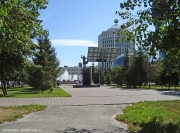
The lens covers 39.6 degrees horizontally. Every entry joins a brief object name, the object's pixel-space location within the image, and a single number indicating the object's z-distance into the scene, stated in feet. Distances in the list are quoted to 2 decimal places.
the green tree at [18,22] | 24.91
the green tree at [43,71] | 117.70
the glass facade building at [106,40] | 331.59
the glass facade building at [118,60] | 371.15
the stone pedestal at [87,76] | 181.73
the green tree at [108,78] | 247.91
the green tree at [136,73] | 156.35
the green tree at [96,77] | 278.87
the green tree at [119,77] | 191.17
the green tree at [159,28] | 21.06
